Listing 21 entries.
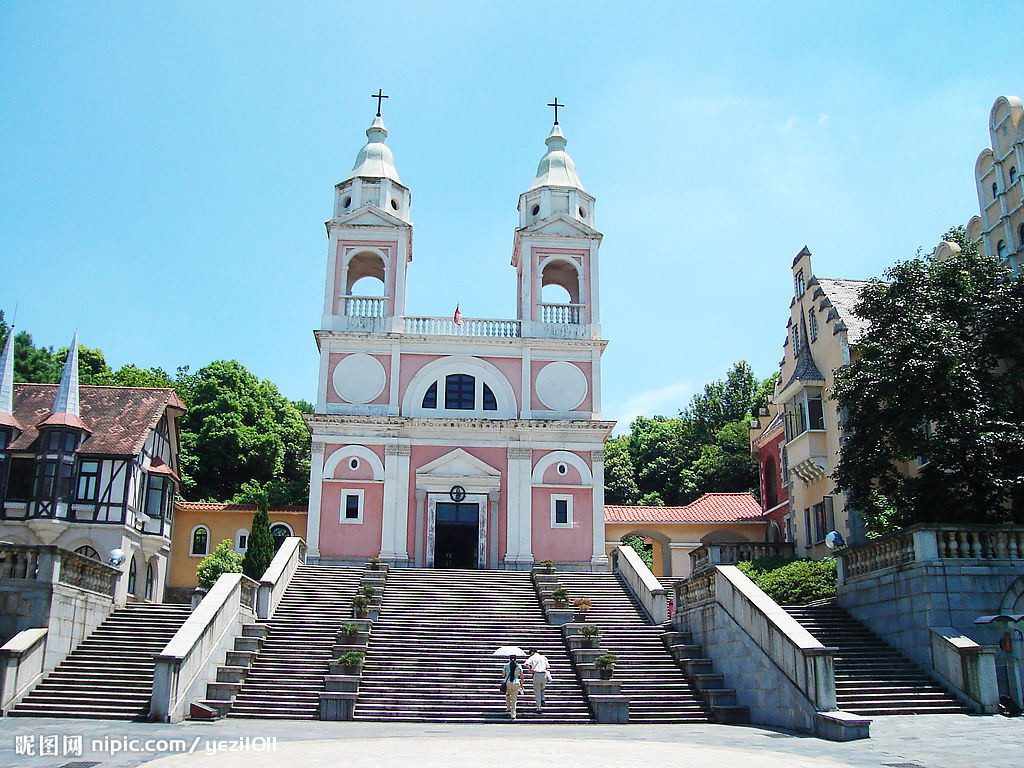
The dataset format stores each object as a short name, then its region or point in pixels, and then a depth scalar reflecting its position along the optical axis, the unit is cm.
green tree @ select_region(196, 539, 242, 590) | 3616
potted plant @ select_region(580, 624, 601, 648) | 2116
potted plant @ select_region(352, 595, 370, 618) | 2334
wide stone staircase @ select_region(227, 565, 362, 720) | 1812
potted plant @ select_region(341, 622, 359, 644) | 2097
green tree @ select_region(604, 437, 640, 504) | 6019
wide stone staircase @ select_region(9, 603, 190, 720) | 1781
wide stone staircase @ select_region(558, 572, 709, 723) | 1842
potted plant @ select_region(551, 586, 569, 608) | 2519
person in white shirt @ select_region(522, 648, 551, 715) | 1808
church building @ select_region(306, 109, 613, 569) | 3547
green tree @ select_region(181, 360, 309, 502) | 5428
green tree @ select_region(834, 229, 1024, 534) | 2094
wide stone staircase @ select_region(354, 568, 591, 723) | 1828
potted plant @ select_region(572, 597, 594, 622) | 2486
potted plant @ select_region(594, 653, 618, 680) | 1924
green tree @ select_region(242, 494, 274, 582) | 2994
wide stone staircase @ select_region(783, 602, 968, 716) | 1719
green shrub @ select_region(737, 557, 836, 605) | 2516
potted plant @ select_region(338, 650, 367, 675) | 1878
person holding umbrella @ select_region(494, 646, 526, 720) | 1764
